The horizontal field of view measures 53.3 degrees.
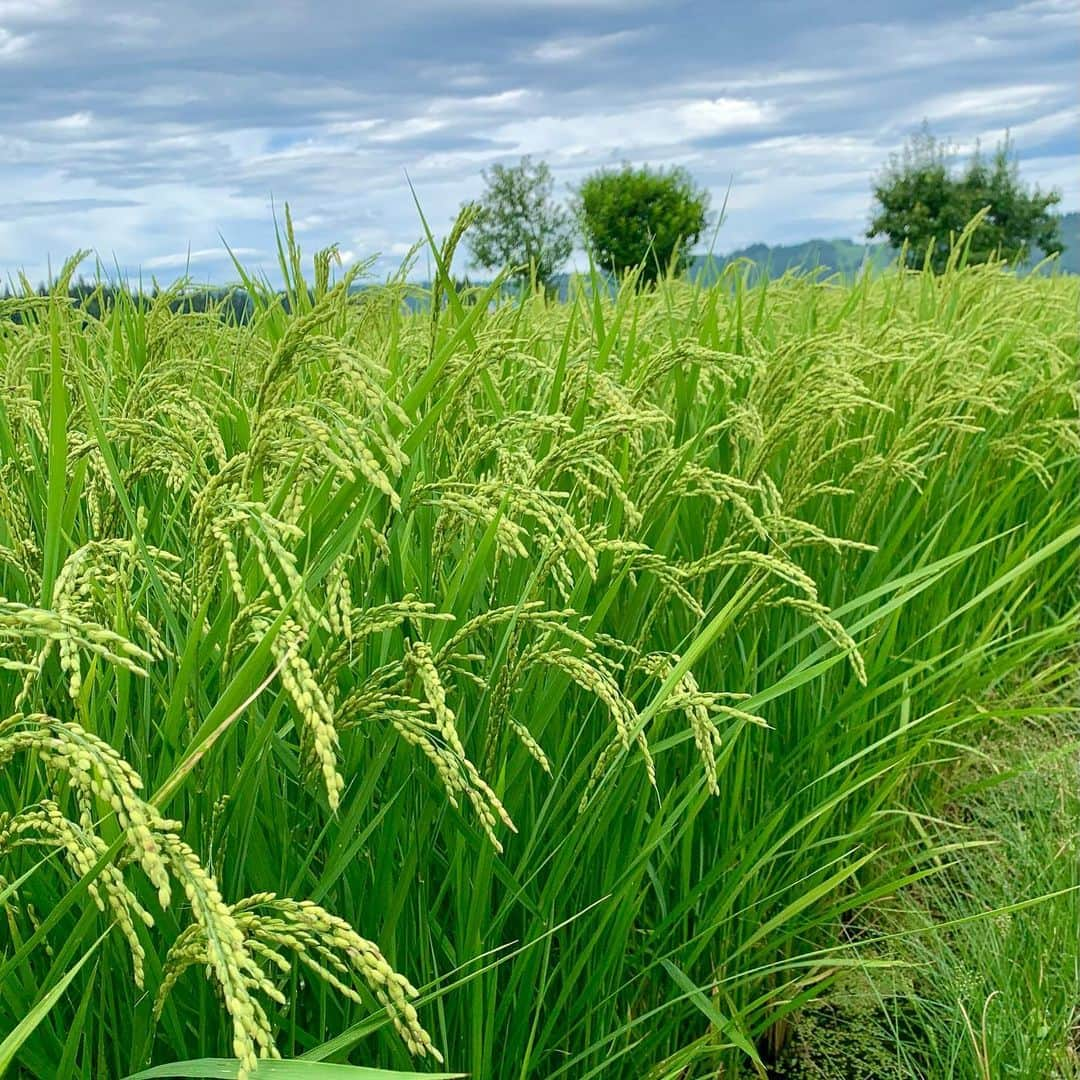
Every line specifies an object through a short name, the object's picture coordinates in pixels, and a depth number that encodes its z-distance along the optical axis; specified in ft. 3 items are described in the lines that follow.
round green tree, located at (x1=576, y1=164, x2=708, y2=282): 121.60
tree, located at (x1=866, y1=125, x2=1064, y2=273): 165.37
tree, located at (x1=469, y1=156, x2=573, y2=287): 143.64
